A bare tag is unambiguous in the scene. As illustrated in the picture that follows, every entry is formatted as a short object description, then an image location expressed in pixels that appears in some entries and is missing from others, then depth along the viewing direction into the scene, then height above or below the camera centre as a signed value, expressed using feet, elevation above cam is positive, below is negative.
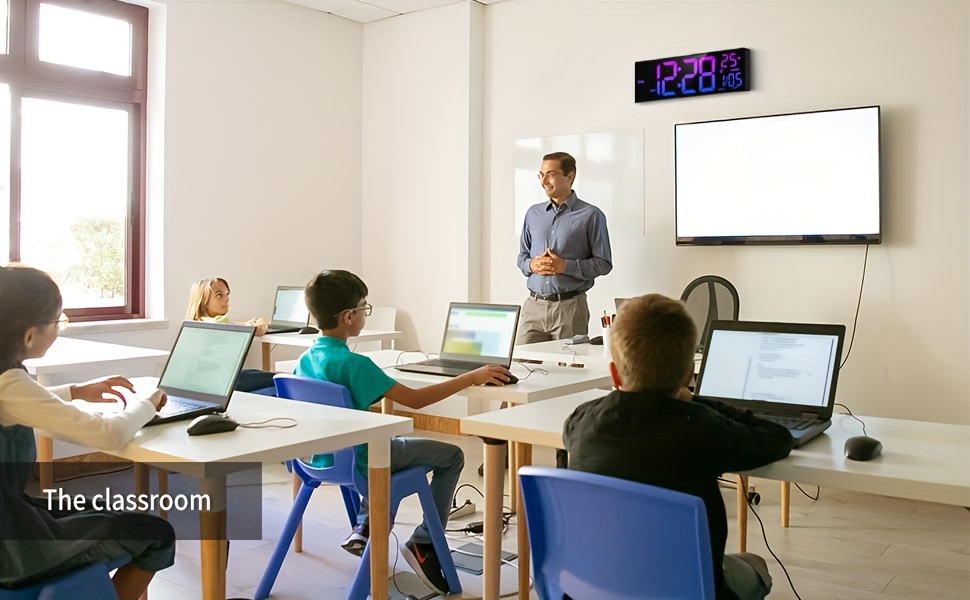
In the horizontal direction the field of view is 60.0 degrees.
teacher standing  14.82 +0.70
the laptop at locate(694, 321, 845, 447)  6.77 -0.57
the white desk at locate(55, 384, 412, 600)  5.99 -1.10
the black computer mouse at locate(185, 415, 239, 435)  6.62 -1.00
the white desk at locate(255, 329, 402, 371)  15.14 -0.73
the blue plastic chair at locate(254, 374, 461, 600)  8.33 -1.90
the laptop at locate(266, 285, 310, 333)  17.29 -0.23
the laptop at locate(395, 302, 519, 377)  10.29 -0.49
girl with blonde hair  14.42 -0.02
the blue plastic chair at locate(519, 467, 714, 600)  4.66 -1.40
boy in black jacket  5.19 -0.83
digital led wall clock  15.19 +4.23
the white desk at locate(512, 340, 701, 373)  11.46 -0.75
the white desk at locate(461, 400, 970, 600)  5.27 -1.09
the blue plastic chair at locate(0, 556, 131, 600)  5.76 -2.01
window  15.23 +2.94
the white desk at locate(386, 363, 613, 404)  9.06 -0.95
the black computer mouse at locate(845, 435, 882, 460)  5.69 -1.00
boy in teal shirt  8.46 -0.84
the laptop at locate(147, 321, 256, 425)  7.39 -0.63
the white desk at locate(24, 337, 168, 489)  10.69 -0.79
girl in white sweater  5.89 -1.24
